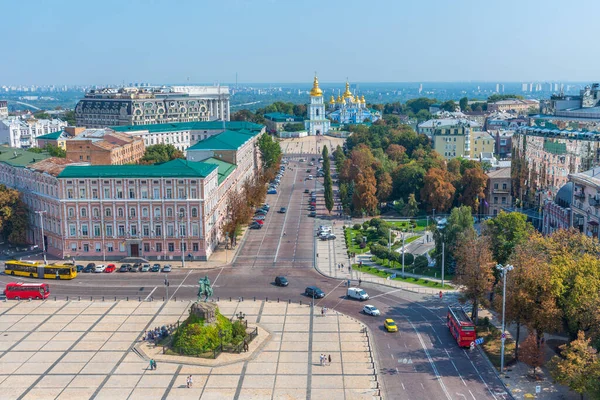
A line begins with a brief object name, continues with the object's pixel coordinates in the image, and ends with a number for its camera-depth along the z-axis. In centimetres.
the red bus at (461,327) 5044
